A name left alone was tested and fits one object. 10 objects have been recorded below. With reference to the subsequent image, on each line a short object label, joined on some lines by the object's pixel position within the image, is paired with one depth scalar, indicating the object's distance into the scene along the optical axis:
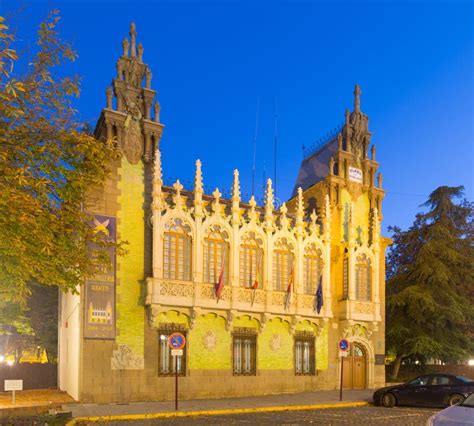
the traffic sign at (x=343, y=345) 23.73
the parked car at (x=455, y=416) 9.54
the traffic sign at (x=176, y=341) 18.94
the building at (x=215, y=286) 23.12
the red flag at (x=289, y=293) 26.78
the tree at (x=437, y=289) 35.78
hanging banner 22.23
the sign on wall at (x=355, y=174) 30.95
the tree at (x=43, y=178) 13.42
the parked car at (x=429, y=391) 21.19
